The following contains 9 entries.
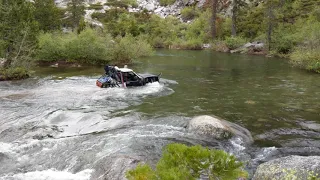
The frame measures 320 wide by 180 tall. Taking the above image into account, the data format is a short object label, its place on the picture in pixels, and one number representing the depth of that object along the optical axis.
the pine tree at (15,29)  25.02
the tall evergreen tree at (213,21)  65.19
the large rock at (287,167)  7.25
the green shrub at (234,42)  56.41
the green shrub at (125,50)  33.62
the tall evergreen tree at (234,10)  61.22
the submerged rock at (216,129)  12.05
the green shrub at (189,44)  62.34
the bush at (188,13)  83.06
